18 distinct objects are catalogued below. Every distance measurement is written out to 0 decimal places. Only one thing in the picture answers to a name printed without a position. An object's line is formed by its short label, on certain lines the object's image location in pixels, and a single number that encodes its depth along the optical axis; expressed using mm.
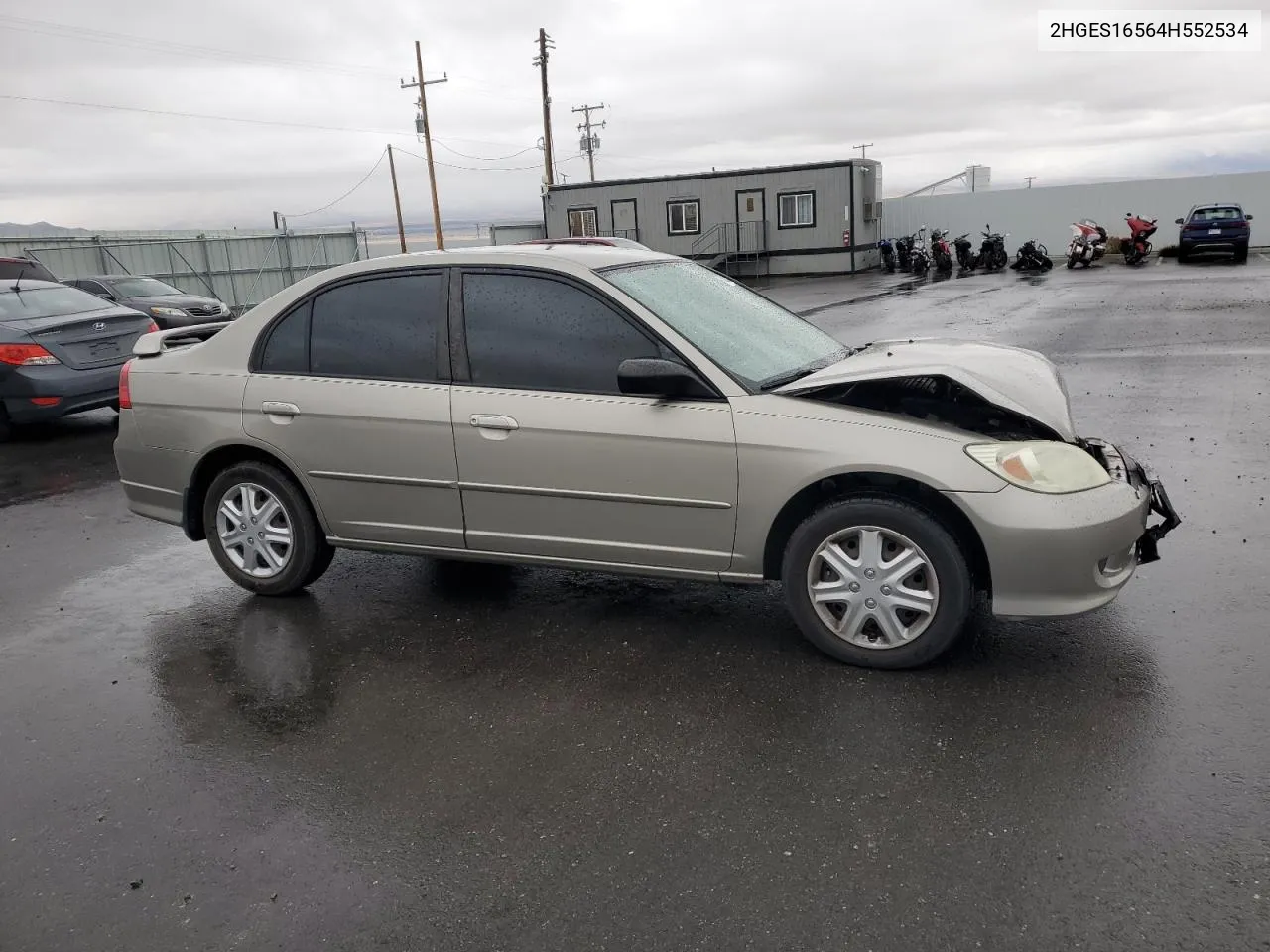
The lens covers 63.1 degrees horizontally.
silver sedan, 3914
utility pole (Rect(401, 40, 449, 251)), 42000
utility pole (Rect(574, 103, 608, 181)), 62438
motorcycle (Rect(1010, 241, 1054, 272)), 28641
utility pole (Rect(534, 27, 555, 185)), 44969
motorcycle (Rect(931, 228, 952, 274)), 31484
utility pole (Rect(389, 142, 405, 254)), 50125
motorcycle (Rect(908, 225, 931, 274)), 31891
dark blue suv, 27109
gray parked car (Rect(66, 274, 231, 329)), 17062
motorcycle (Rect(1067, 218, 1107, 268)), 28578
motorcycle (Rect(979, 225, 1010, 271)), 30906
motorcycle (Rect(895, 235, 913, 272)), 32938
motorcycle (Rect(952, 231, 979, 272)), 31141
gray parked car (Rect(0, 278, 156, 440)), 9797
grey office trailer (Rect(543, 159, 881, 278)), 33312
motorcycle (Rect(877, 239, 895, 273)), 33562
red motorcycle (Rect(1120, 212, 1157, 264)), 28531
